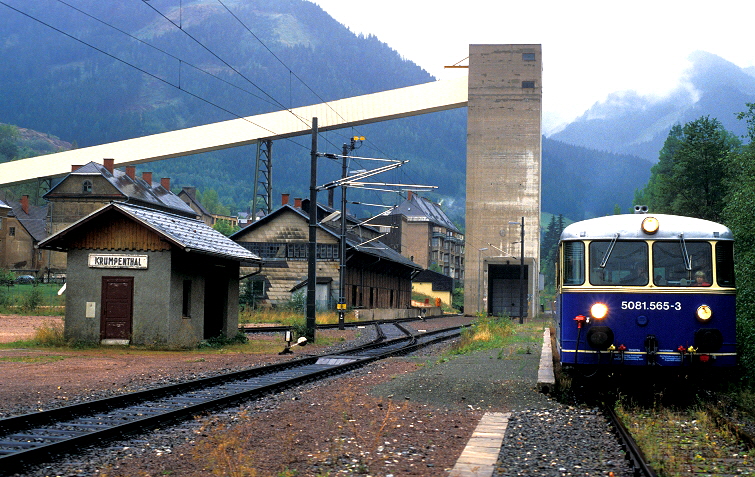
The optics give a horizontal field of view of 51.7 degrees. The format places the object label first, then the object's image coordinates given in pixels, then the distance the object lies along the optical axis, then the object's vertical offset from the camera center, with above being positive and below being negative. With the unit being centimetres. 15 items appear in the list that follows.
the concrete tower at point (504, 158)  6781 +1186
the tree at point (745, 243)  1548 +128
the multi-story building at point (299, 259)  5497 +246
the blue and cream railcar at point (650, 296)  1178 +0
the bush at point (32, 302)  4394 -70
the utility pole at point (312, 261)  2783 +112
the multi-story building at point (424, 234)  12312 +961
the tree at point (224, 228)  11450 +956
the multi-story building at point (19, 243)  8638 +527
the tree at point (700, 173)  4544 +732
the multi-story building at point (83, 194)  7925 +980
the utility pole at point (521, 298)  5678 -28
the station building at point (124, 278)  2309 +39
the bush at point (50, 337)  2358 -143
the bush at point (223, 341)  2512 -166
